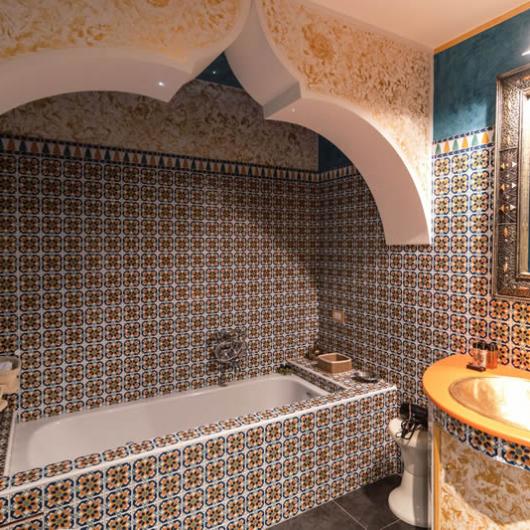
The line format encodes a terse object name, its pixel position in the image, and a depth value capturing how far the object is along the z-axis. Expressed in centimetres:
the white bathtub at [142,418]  241
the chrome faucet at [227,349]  314
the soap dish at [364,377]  286
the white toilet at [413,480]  225
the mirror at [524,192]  200
